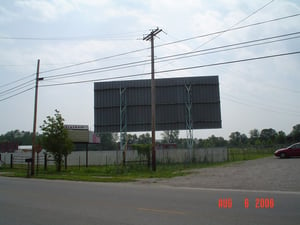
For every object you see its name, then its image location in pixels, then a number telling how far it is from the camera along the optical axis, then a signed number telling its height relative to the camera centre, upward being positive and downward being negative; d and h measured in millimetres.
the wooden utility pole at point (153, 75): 23422 +6283
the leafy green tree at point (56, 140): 28609 +1346
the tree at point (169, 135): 125425 +7452
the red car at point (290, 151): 28766 -150
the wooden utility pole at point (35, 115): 25147 +3378
